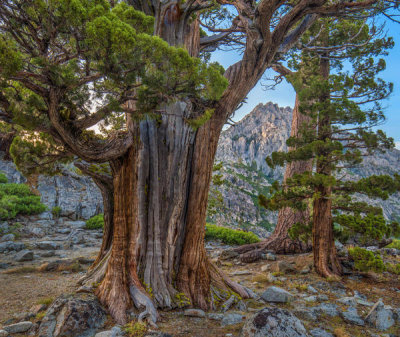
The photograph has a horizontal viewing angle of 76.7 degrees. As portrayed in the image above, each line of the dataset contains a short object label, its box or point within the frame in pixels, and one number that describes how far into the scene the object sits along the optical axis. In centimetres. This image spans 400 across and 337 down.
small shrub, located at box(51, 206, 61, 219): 1121
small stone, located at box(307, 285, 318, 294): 456
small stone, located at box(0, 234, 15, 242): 811
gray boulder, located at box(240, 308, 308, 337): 245
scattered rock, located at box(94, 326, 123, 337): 254
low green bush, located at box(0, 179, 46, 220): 948
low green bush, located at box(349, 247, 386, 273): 467
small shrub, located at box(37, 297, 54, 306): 353
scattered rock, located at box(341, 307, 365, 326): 329
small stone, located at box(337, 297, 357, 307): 397
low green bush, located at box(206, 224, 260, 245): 1061
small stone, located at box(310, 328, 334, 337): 280
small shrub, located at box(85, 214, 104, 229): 1105
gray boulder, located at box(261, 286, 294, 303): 400
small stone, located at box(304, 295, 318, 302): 417
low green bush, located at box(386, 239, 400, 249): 986
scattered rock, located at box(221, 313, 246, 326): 310
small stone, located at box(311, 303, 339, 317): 360
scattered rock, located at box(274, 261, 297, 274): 588
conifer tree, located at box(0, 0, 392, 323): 206
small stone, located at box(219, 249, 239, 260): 771
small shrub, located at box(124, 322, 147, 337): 262
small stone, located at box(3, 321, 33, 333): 273
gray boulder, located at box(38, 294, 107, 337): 265
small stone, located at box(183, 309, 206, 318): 329
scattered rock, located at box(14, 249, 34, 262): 638
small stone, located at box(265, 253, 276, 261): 709
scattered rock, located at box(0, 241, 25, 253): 715
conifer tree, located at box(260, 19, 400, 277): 489
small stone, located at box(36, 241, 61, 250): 777
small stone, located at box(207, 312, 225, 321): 326
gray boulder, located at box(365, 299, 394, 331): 319
